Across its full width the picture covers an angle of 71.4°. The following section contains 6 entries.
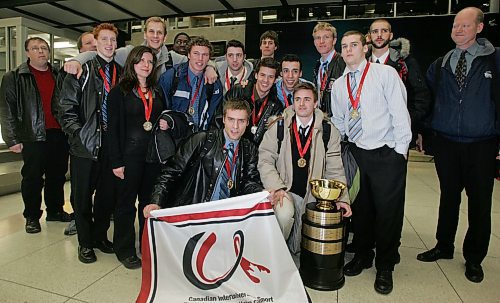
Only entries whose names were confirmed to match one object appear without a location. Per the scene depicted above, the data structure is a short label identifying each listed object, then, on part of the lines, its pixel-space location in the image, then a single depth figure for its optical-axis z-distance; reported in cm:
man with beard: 257
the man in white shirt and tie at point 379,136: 225
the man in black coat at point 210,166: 239
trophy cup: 221
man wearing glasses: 329
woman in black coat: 243
